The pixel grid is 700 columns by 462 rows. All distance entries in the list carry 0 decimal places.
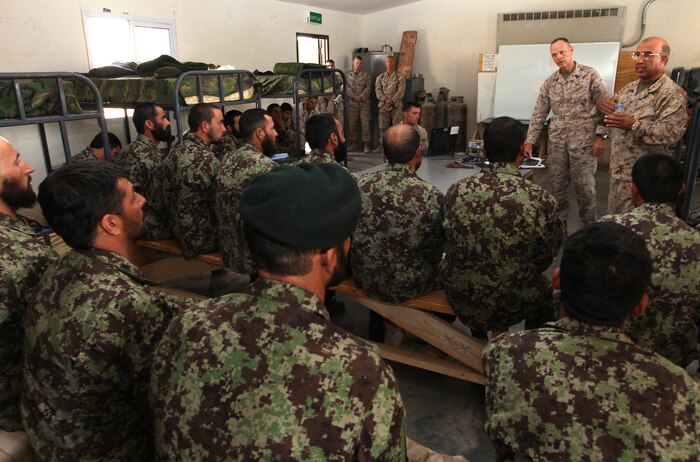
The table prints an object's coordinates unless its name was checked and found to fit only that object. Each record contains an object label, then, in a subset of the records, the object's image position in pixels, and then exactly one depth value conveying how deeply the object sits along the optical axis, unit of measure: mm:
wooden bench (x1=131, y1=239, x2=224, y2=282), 3518
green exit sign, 8789
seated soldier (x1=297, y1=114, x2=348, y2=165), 3168
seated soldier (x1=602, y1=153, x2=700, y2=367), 1885
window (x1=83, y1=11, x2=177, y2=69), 5368
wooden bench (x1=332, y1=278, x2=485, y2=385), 2471
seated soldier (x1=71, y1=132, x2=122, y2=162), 4293
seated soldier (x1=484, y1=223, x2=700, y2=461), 1053
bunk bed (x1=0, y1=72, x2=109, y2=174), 2752
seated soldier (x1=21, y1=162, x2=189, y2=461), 1257
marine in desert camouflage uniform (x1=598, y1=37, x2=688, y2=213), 3609
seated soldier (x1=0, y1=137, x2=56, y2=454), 1558
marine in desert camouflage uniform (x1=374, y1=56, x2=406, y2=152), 9094
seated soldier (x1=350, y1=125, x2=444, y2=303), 2400
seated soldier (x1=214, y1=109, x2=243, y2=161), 4855
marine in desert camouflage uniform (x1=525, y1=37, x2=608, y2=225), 4453
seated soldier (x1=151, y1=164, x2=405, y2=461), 873
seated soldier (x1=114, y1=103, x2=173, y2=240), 3576
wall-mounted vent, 7905
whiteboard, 7875
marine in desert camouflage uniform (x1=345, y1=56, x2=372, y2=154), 9469
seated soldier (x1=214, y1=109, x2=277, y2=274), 2943
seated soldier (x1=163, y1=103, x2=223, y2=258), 3238
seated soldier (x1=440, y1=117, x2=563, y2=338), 2150
